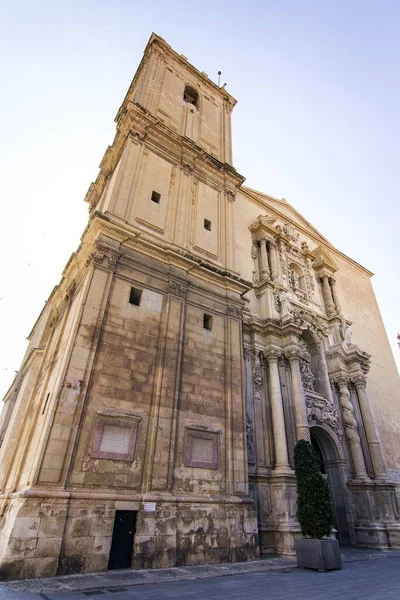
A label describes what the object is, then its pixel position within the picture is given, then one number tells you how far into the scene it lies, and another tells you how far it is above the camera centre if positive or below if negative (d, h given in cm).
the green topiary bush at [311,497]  1030 +104
